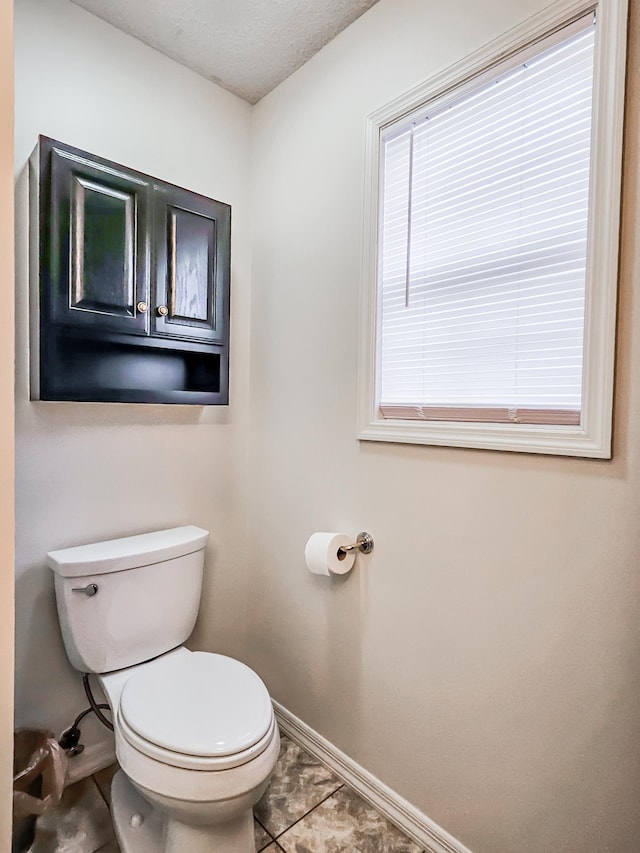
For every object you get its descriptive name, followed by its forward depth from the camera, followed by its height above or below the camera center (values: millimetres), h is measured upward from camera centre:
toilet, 1106 -801
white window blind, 1097 +457
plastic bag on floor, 1257 -1072
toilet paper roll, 1502 -471
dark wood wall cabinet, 1360 +401
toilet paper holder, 1529 -440
